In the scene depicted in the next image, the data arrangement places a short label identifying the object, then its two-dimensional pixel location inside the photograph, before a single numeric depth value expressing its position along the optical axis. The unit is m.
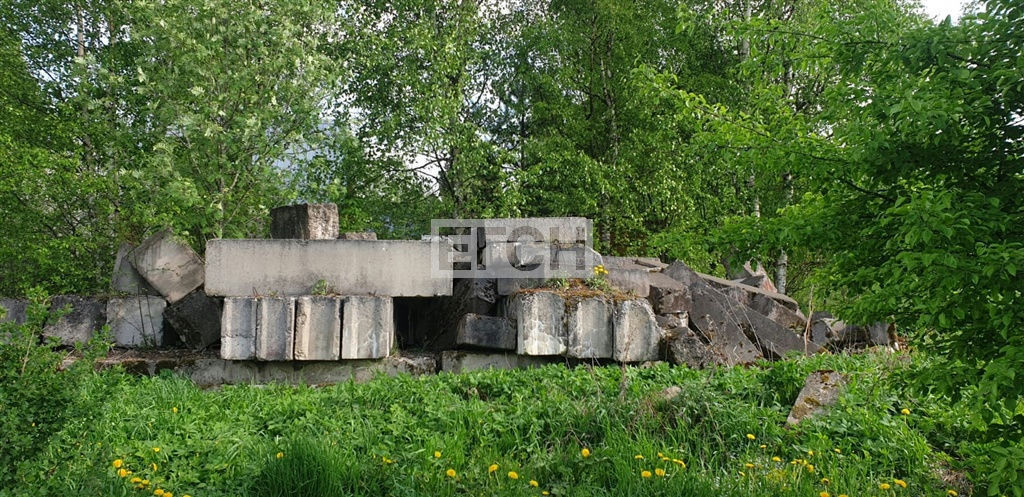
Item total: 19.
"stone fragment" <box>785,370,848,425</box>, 4.81
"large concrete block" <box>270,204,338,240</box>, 7.18
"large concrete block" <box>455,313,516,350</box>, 6.90
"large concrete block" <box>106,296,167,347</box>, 7.48
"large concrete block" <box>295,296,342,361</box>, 6.62
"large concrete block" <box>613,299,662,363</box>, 6.90
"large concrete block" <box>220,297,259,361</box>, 6.55
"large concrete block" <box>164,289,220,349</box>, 7.36
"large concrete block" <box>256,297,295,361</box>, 6.57
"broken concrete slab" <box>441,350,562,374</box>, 6.98
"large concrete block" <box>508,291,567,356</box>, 6.85
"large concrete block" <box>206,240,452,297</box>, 6.77
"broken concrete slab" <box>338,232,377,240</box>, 7.78
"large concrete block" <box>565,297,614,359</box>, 6.89
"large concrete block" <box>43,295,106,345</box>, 7.39
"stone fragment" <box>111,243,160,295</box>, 7.84
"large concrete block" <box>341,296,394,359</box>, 6.70
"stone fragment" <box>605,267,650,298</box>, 7.73
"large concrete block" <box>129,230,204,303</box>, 7.72
